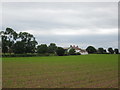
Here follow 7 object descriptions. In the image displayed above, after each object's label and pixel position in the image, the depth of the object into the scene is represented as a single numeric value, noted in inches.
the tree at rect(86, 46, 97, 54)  5383.9
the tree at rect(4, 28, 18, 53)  3129.9
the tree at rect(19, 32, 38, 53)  3409.2
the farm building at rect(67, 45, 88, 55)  6087.6
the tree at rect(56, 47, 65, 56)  3663.9
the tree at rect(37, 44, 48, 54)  3723.4
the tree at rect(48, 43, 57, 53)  4252.0
